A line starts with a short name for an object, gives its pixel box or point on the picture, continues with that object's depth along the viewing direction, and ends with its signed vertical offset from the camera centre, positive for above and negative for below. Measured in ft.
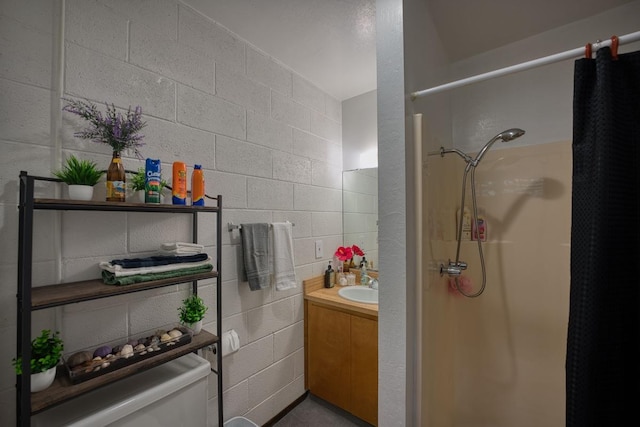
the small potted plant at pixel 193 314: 3.93 -1.56
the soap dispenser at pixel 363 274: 7.14 -1.69
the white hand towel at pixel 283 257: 5.67 -0.97
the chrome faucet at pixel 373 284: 6.75 -1.86
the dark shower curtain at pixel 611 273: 2.11 -0.49
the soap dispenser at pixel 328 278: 7.07 -1.79
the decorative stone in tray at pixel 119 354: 2.85 -1.78
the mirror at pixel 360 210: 7.42 +0.16
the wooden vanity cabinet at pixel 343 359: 5.50 -3.41
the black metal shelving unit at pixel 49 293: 2.32 -0.87
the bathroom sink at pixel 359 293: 6.68 -2.11
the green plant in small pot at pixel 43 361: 2.50 -1.48
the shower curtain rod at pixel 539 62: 2.14 +1.53
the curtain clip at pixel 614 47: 2.15 +1.46
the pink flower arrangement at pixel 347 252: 7.34 -1.10
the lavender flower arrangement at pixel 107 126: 3.22 +1.17
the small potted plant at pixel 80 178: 2.83 +0.42
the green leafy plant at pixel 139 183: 3.45 +0.44
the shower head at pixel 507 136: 4.12 +1.34
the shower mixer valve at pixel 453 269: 4.53 -0.98
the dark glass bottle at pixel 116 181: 3.06 +0.42
